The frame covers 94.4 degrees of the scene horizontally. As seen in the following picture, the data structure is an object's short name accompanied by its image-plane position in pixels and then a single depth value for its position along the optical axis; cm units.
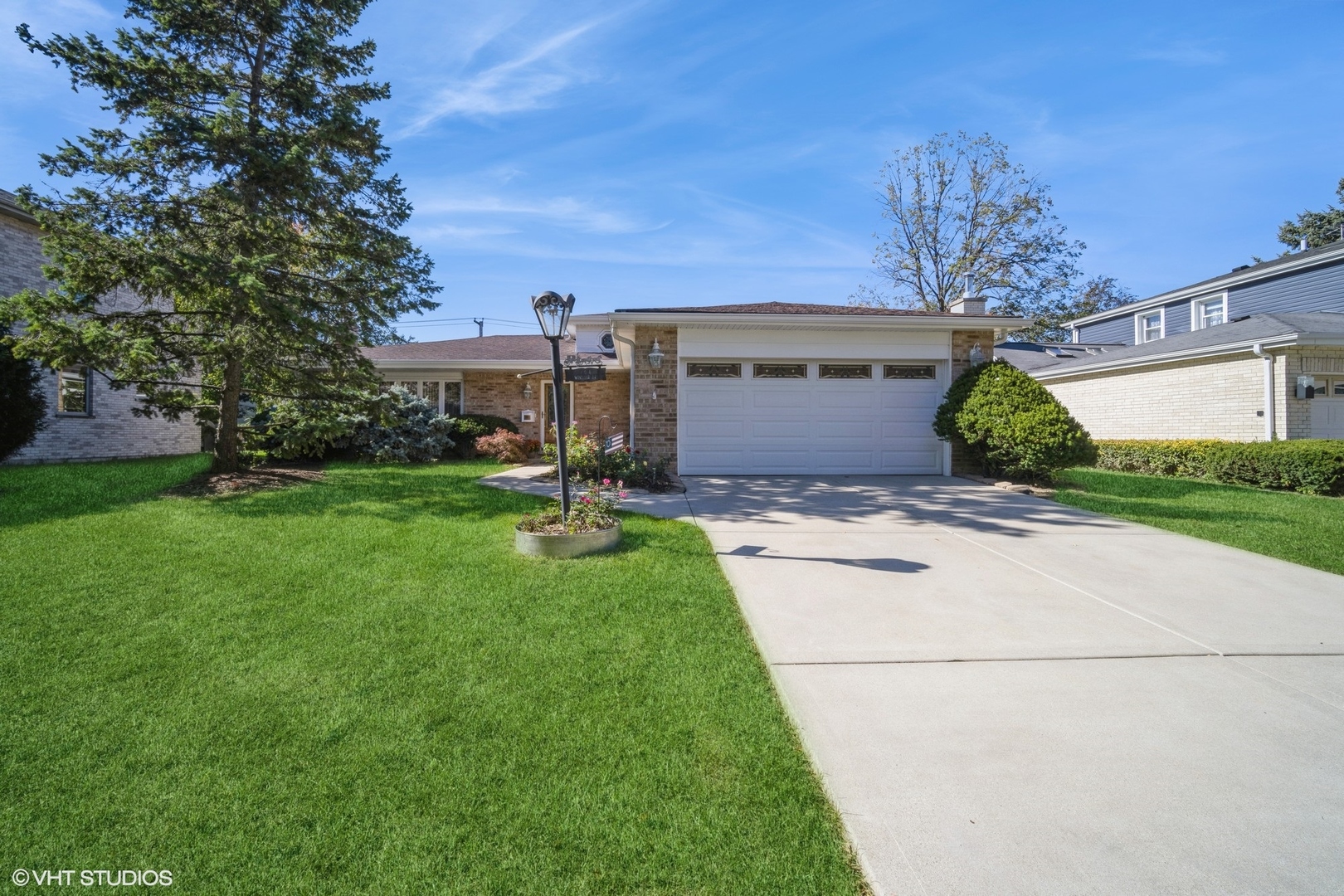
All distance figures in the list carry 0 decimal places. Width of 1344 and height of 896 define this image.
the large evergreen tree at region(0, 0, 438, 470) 821
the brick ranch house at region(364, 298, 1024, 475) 1115
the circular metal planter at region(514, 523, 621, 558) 559
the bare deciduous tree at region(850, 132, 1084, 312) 2659
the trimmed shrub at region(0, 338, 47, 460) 916
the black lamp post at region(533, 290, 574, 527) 595
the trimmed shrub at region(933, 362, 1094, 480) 934
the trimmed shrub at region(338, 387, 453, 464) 1352
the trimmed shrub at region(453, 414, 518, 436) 1576
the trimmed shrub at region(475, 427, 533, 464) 1438
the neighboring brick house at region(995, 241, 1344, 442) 1224
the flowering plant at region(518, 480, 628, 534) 589
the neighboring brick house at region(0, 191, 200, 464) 1177
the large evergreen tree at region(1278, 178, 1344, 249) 3391
